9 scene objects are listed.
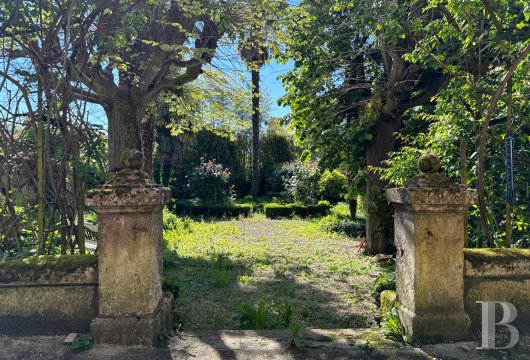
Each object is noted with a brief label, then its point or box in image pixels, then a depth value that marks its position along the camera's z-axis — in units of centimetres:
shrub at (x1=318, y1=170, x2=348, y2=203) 1767
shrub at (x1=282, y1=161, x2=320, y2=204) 1745
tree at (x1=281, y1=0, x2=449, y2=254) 762
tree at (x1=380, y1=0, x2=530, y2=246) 355
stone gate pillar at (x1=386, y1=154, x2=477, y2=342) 303
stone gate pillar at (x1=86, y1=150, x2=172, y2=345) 291
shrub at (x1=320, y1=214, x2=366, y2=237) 1136
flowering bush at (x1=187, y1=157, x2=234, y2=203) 1856
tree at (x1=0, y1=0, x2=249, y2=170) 356
